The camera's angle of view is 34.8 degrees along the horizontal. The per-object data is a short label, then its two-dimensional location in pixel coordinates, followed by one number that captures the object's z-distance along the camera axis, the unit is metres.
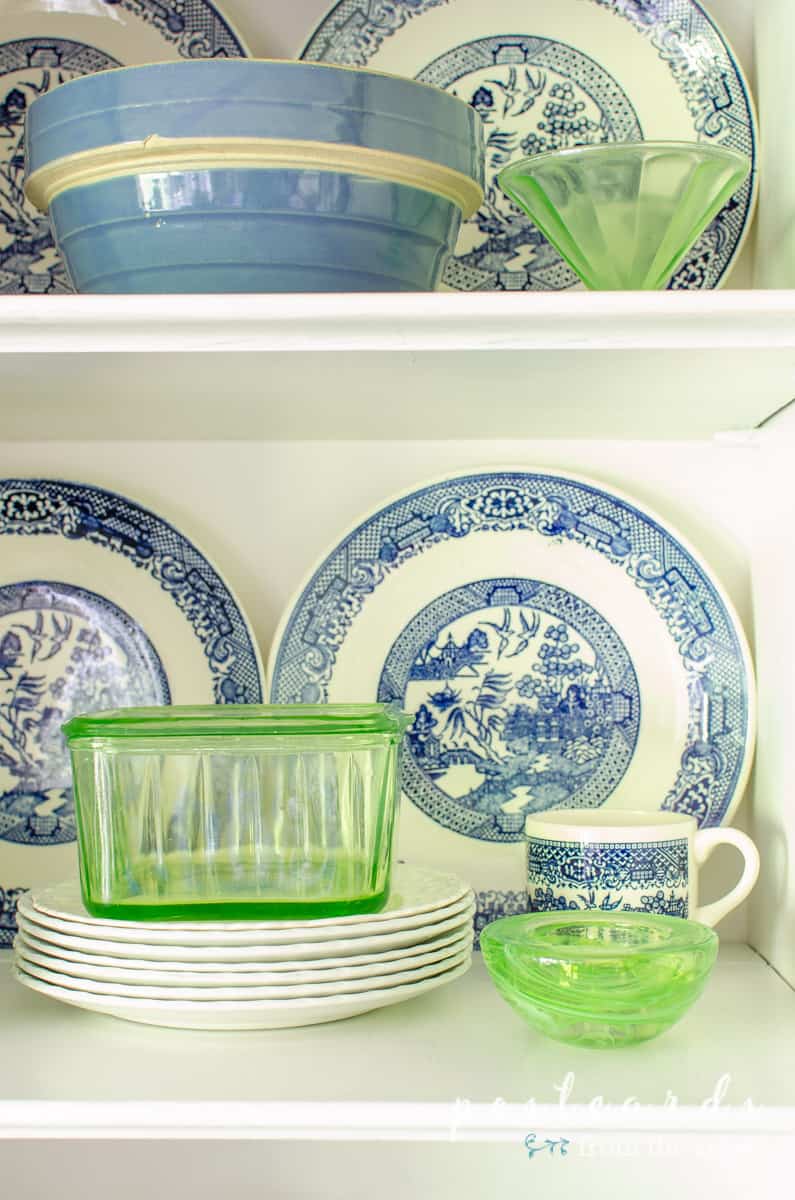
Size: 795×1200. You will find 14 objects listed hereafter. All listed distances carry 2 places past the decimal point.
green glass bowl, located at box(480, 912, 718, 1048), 0.73
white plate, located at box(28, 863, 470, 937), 0.74
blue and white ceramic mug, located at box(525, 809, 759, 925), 0.82
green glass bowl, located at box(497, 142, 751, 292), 0.78
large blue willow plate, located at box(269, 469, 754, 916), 0.97
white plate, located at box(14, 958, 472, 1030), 0.73
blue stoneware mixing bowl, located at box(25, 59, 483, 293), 0.73
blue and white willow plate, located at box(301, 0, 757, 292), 0.98
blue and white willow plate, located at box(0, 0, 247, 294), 0.98
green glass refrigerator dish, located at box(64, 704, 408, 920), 0.77
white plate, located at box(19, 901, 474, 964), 0.73
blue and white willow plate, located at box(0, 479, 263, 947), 0.97
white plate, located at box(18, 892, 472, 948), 0.74
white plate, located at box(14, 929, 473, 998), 0.73
